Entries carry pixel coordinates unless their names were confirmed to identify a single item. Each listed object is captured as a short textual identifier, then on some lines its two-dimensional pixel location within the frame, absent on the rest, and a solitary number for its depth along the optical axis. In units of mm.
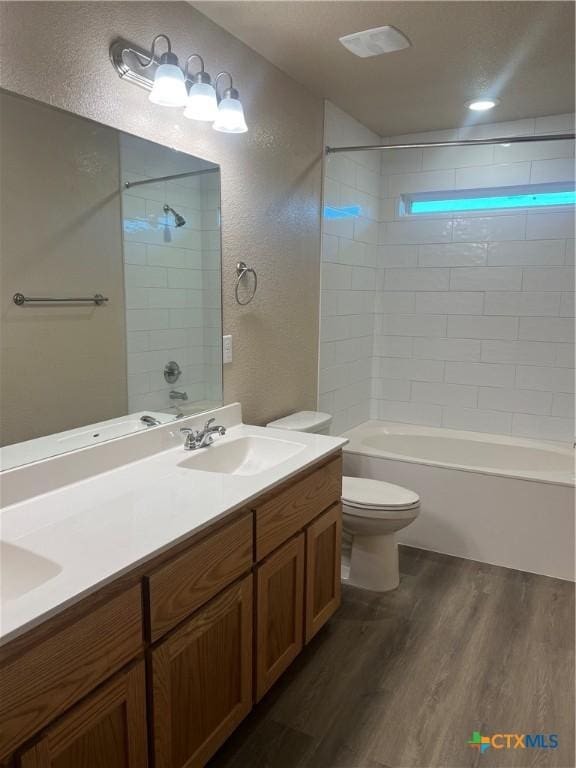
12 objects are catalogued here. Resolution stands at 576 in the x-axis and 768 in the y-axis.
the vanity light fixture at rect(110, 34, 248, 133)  1812
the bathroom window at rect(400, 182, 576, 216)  3397
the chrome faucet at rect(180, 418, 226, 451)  2102
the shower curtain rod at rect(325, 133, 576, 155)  2619
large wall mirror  1542
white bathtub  2867
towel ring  2463
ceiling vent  2191
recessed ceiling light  3043
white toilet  2580
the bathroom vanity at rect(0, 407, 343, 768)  1068
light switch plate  2432
